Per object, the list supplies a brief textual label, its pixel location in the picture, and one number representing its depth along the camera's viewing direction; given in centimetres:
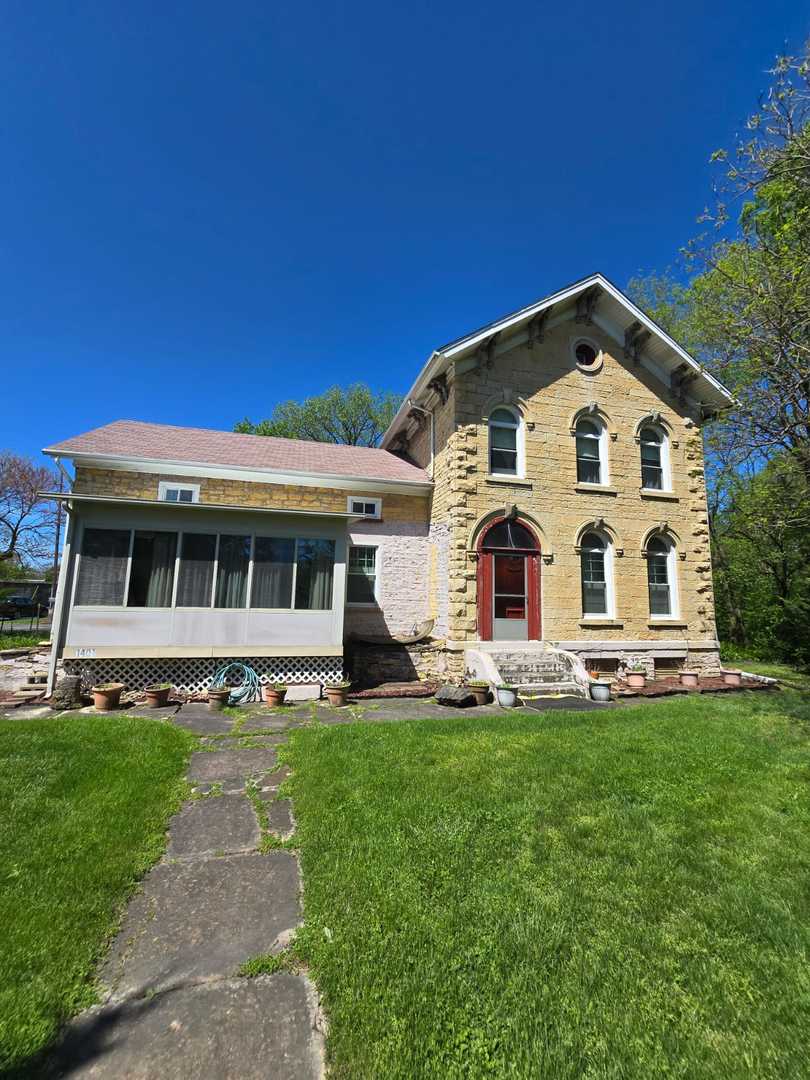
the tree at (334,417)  3198
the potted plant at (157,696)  898
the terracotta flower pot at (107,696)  860
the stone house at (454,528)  999
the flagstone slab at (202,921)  247
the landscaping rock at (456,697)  952
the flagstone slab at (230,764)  534
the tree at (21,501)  2811
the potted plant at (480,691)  976
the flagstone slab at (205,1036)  193
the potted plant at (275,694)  938
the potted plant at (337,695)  952
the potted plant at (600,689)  1009
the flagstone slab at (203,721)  728
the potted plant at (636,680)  1136
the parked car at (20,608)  2648
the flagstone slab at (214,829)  375
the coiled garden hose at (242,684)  962
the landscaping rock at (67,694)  867
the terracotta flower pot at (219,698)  887
